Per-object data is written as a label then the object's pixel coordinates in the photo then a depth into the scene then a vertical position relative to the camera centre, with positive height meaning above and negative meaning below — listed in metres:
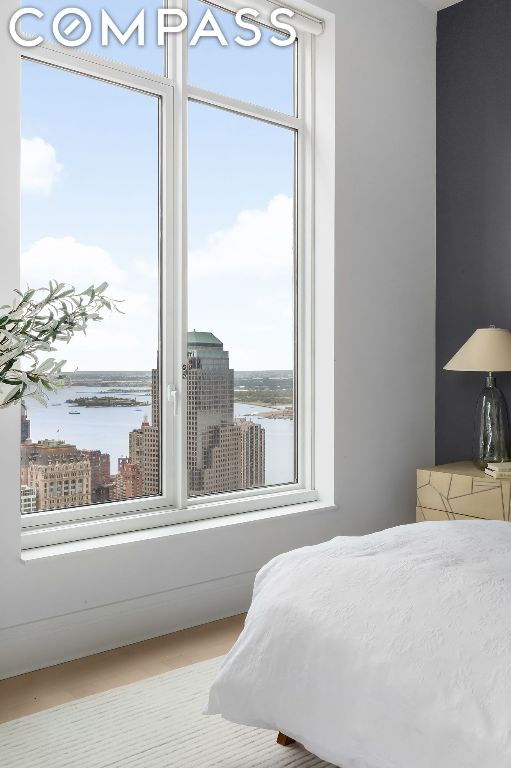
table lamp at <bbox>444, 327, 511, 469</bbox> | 3.32 -0.07
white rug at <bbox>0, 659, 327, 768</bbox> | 1.93 -1.02
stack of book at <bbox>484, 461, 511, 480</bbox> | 3.20 -0.41
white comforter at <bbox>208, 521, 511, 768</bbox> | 1.32 -0.58
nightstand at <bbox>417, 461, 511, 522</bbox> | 3.20 -0.53
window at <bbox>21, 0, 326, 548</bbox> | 2.78 +0.48
